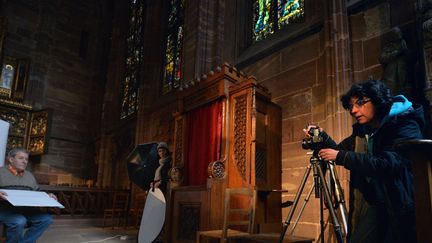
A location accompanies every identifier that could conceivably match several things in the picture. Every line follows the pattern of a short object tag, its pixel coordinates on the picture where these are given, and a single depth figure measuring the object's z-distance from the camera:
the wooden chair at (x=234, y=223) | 3.01
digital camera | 2.03
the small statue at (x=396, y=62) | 3.01
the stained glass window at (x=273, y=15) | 5.02
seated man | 3.03
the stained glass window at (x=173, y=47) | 7.64
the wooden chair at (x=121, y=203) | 7.26
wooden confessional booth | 3.62
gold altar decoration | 8.48
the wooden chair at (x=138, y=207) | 6.34
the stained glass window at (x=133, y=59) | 9.55
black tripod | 2.02
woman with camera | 1.45
